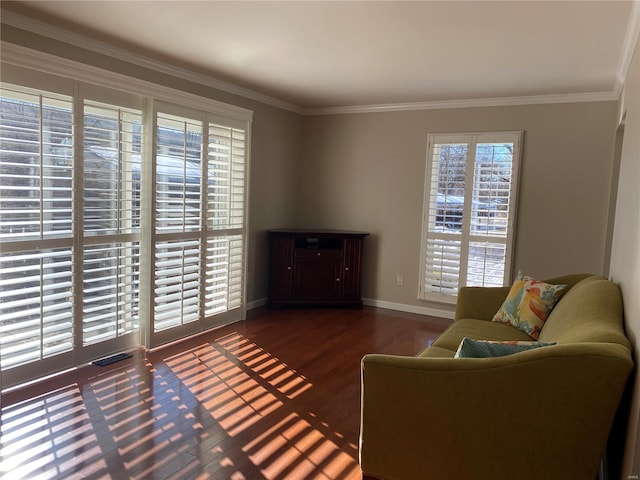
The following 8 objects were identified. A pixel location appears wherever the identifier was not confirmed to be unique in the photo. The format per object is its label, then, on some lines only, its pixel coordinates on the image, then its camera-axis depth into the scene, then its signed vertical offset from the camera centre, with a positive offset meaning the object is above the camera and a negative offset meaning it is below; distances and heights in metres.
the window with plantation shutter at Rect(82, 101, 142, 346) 3.45 -0.18
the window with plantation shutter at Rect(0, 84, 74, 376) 2.96 -0.21
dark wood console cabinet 5.40 -0.70
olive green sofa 1.70 -0.75
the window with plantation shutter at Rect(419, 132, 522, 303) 4.91 +0.02
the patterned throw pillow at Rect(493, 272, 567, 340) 3.15 -0.61
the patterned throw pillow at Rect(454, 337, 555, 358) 1.90 -0.54
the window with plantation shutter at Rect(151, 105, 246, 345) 3.98 -0.19
